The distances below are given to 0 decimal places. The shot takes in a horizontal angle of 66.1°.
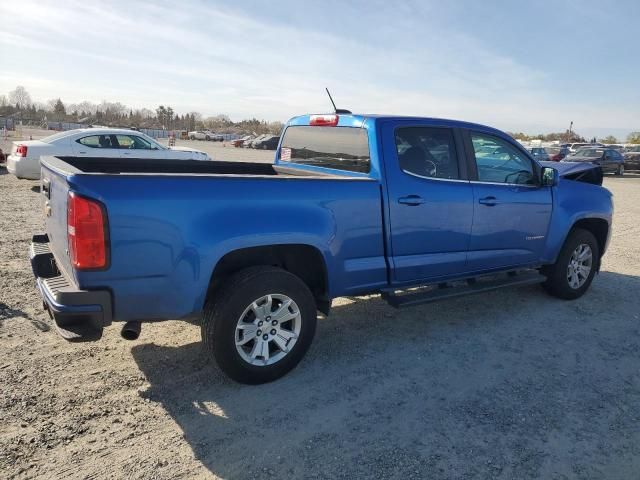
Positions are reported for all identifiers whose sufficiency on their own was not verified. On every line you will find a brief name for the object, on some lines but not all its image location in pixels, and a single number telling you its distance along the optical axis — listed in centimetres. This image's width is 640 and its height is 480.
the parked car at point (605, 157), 2764
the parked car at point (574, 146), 3664
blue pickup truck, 292
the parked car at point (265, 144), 4981
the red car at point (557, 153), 2895
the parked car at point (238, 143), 5505
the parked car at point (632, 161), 3045
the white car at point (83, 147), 1188
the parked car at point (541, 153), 2836
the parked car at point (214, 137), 7806
